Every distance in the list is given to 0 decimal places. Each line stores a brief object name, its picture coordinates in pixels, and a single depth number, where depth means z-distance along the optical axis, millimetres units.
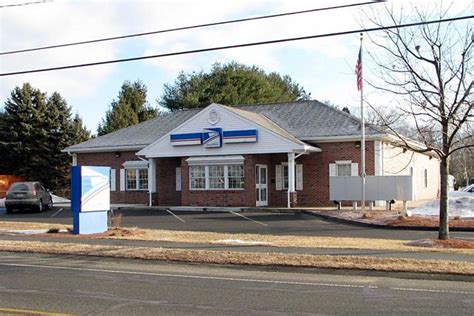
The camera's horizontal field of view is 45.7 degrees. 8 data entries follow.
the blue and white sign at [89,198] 18844
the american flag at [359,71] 23031
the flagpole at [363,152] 23941
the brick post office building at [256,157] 30562
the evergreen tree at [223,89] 60969
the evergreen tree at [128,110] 64438
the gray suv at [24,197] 30844
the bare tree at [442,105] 16000
